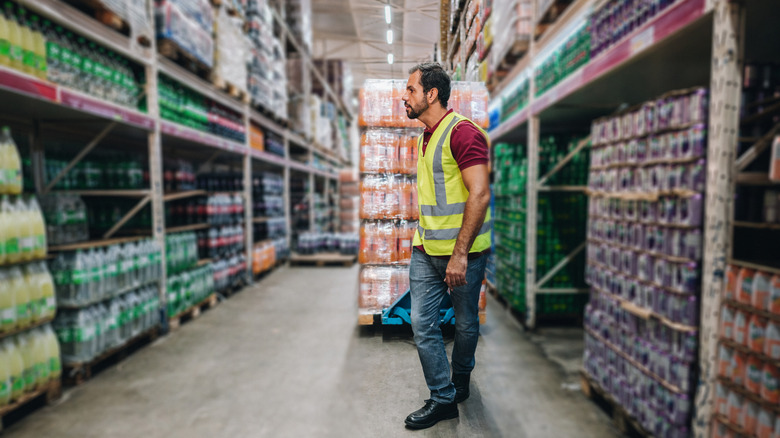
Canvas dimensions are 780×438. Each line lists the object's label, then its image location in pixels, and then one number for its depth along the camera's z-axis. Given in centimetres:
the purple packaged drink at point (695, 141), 262
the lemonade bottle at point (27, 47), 325
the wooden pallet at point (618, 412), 318
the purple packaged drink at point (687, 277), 269
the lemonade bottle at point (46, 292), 344
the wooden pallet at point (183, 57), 515
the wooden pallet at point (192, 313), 555
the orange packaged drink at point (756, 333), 223
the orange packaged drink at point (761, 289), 221
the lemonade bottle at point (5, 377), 306
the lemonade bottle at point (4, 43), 303
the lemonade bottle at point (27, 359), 327
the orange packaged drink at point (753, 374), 224
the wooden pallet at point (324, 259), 1039
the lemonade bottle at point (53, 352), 351
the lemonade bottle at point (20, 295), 319
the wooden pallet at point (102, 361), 386
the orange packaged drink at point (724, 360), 241
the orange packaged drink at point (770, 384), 215
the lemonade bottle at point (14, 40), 312
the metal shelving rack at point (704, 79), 234
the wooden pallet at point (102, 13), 407
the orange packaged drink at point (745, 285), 228
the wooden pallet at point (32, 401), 318
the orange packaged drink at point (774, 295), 215
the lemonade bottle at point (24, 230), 321
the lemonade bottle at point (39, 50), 338
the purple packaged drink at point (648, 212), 306
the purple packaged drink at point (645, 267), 309
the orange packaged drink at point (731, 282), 237
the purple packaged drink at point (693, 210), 266
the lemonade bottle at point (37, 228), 334
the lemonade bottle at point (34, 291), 334
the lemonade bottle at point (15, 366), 315
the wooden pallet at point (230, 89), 646
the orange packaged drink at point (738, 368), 233
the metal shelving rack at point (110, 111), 334
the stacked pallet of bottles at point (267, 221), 909
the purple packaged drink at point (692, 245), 268
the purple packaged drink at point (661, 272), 290
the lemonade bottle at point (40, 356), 338
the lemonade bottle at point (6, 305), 307
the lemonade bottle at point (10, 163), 307
